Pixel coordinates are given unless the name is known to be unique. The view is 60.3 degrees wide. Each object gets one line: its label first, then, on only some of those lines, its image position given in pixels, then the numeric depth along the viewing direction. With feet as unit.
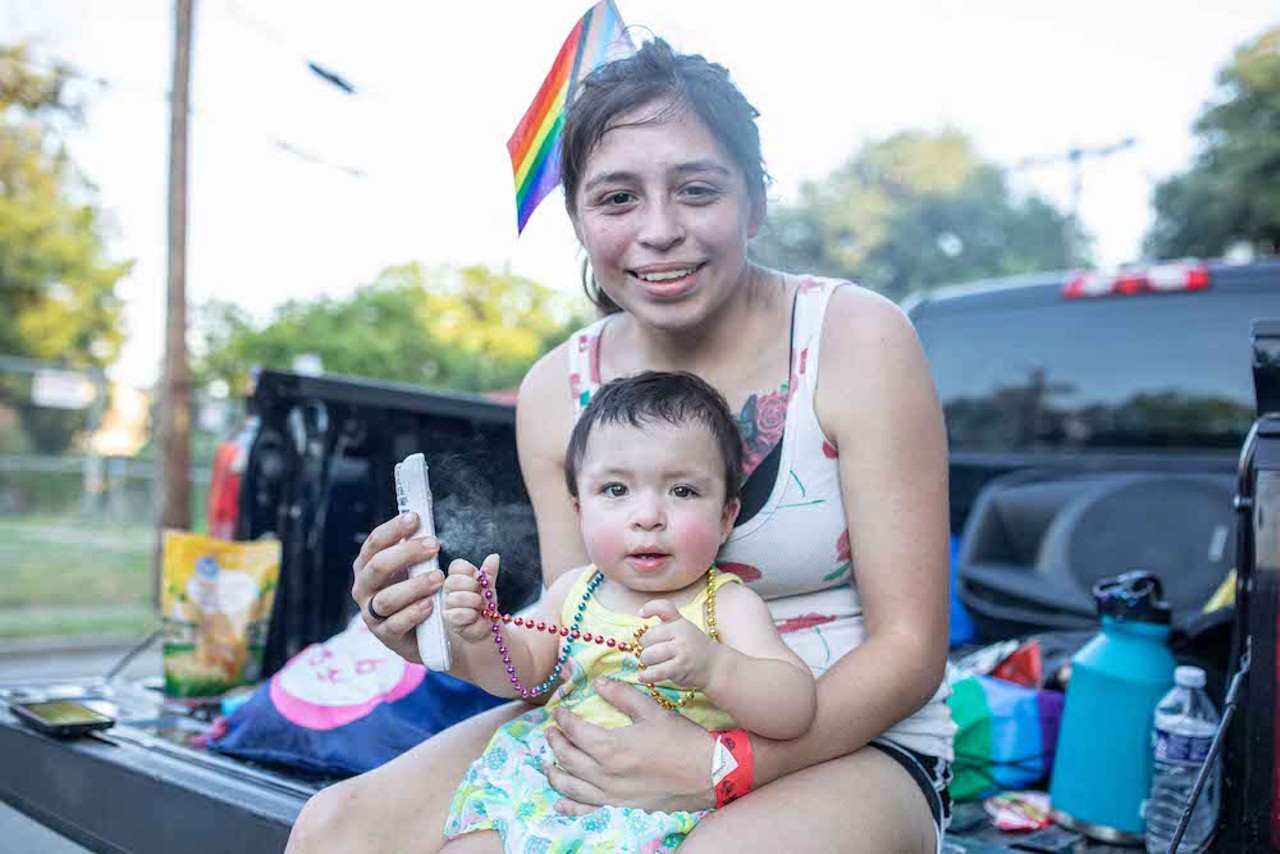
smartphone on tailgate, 7.11
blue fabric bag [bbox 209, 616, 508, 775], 7.03
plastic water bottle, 6.66
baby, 4.93
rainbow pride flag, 6.01
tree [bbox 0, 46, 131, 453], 78.89
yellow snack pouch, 8.66
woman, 5.24
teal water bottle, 6.98
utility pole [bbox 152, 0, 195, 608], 37.50
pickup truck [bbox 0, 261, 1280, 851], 5.80
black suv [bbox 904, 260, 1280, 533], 12.55
